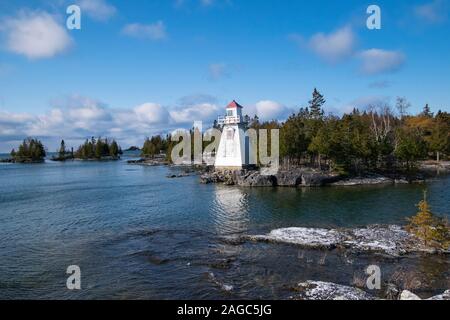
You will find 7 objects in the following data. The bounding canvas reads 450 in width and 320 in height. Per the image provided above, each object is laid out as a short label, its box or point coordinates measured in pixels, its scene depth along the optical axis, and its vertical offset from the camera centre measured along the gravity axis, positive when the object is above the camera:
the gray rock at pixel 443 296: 16.87 -6.75
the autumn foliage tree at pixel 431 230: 25.98 -5.51
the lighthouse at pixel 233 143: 74.62 +3.60
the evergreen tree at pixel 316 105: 117.01 +17.43
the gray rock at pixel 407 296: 16.94 -6.69
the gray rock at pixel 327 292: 18.23 -7.13
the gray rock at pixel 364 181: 68.88 -4.68
